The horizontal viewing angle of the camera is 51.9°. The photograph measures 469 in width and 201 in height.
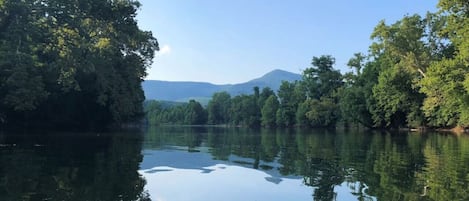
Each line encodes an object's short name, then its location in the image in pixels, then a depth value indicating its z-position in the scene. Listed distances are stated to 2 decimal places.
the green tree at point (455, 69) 35.88
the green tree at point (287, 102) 127.00
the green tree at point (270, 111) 140.01
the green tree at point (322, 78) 112.69
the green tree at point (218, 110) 194.88
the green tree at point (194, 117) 199.00
